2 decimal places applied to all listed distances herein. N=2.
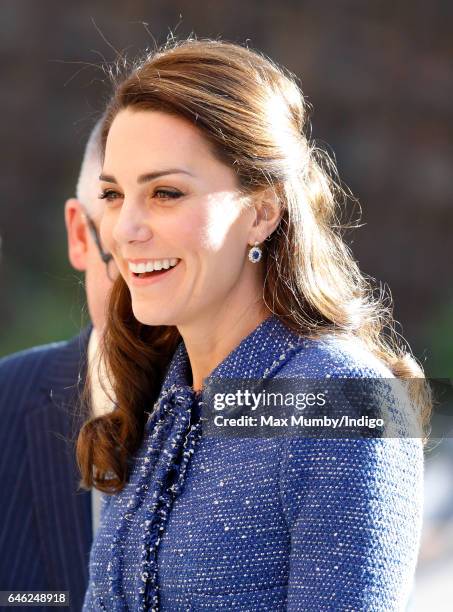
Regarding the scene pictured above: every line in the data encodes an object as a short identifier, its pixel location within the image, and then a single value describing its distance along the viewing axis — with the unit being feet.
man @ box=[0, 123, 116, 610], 24.82
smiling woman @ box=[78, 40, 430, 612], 23.14
